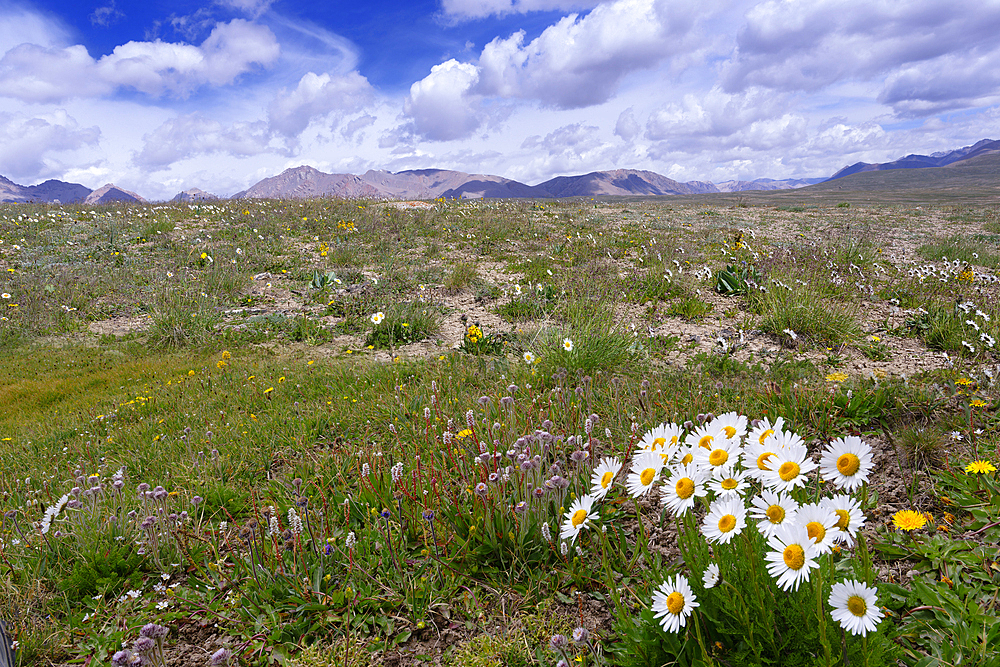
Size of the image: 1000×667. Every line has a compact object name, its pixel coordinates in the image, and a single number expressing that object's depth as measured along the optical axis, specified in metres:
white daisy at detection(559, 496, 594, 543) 0.47
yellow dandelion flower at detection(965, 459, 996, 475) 0.63
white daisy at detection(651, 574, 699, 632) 0.40
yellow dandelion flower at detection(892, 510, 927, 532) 0.57
